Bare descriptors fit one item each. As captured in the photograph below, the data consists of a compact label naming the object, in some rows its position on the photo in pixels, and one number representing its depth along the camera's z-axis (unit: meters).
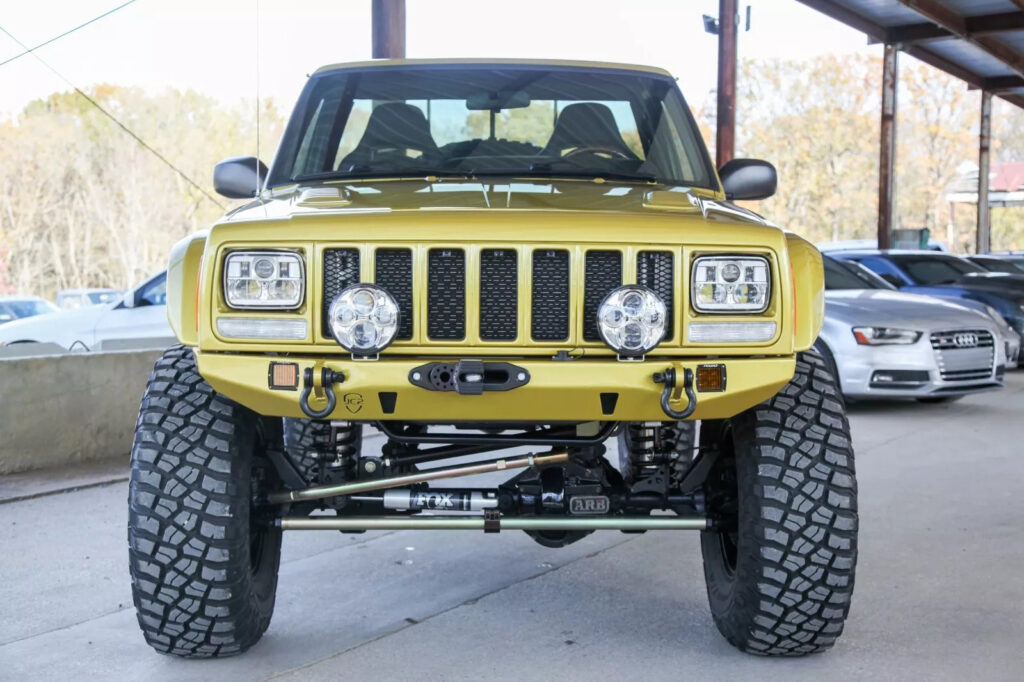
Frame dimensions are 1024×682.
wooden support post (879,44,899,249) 23.19
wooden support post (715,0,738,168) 16.97
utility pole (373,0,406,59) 10.25
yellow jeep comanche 3.40
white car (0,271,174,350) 10.73
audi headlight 9.96
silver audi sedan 9.93
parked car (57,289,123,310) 34.59
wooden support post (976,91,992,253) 30.03
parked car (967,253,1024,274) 18.78
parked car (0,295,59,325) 23.11
